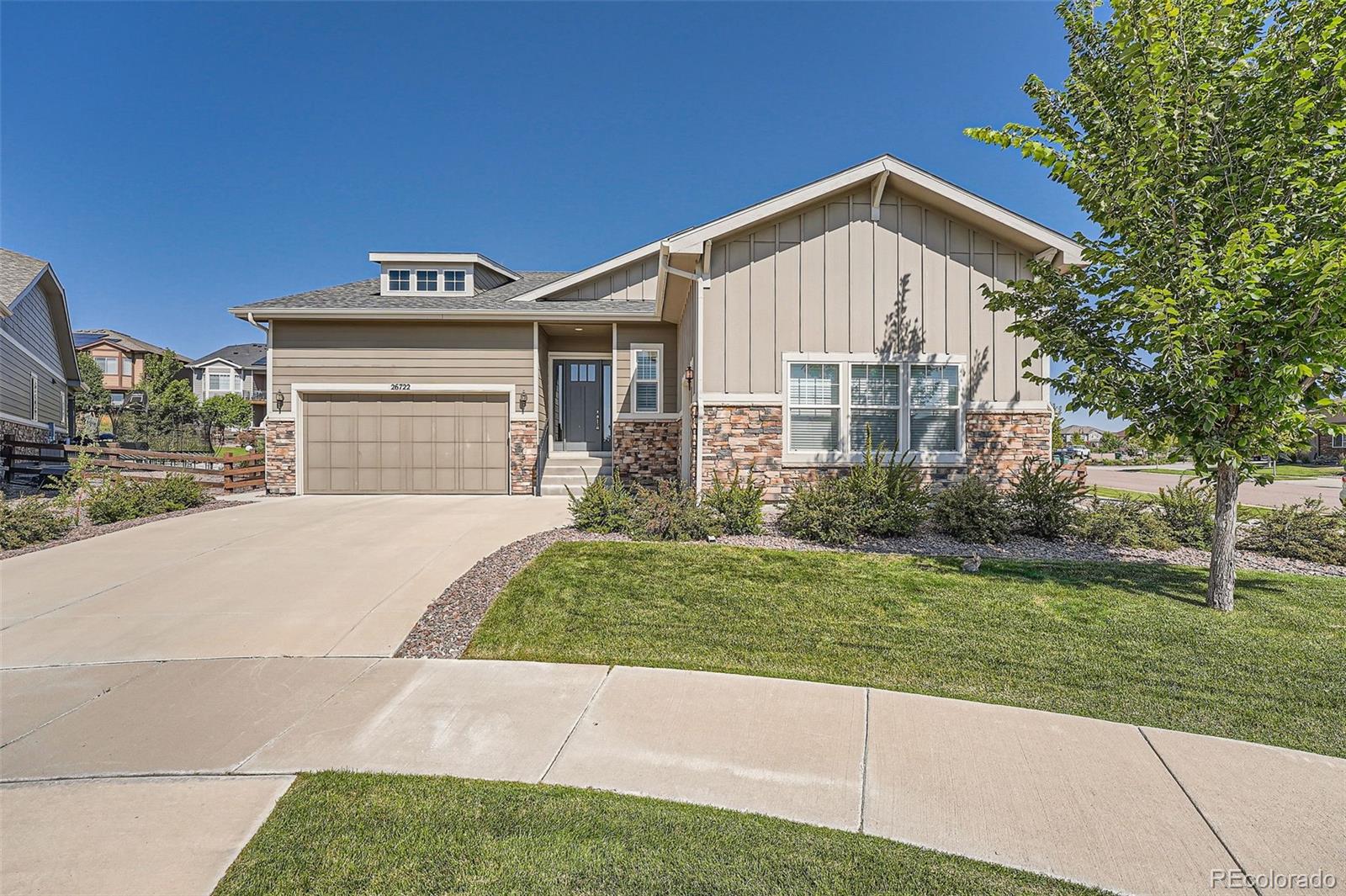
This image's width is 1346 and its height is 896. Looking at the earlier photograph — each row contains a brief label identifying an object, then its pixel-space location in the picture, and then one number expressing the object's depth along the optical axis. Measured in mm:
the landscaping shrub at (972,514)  7305
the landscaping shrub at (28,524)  7438
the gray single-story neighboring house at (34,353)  14758
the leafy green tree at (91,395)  31156
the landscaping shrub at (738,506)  7715
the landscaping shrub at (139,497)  9141
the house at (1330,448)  36250
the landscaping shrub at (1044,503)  7527
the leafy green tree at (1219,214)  4539
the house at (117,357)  43031
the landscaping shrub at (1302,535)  6570
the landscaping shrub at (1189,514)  7355
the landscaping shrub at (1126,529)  7211
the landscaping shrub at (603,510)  7832
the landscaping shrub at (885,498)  7449
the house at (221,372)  41250
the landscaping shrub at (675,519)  7414
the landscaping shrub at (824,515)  7273
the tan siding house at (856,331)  8859
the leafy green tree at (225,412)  32188
